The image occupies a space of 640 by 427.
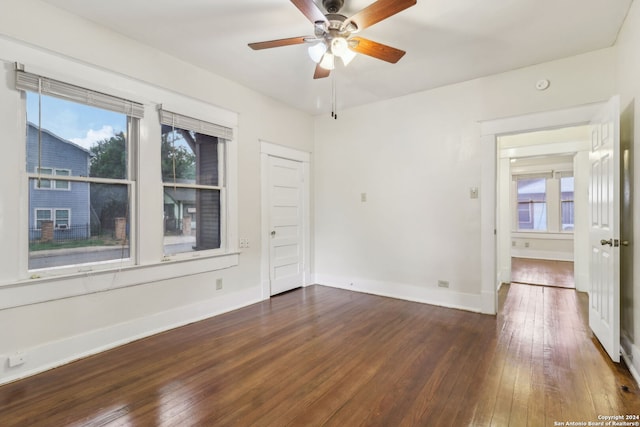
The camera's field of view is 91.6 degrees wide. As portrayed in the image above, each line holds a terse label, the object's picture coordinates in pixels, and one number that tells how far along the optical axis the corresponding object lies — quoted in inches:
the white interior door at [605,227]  95.0
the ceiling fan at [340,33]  78.9
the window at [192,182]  129.1
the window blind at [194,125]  125.1
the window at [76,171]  94.9
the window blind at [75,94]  90.6
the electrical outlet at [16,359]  87.7
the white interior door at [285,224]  176.6
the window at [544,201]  314.0
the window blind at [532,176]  319.6
